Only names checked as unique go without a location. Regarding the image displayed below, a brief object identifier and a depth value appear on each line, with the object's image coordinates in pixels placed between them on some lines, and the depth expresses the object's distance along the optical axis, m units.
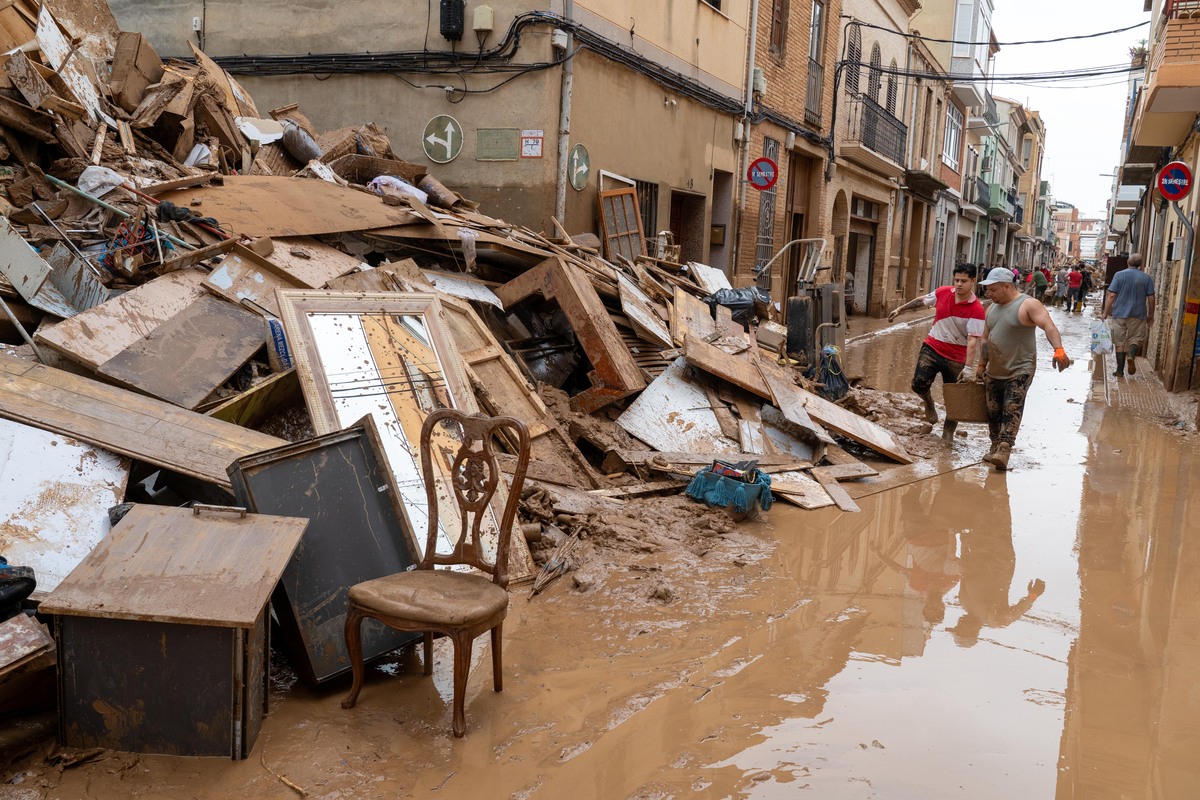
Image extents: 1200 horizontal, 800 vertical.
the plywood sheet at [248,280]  5.73
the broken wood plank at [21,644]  2.97
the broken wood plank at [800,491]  6.42
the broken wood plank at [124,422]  4.21
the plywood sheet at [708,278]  11.29
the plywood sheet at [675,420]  6.96
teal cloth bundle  5.91
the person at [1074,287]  29.56
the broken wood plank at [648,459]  6.54
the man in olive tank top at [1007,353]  7.64
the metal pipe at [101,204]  6.15
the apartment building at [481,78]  10.12
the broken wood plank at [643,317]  7.88
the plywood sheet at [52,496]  3.76
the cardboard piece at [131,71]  8.38
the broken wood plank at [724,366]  7.32
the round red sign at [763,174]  13.85
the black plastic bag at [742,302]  9.94
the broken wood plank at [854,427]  7.77
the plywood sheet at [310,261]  6.22
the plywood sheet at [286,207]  6.73
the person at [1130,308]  12.86
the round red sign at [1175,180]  12.44
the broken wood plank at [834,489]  6.49
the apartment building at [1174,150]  11.12
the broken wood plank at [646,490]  6.09
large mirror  4.71
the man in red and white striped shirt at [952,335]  8.34
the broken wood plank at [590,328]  7.03
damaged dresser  3.01
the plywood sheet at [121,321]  4.76
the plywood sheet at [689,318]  8.38
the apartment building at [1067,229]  130.38
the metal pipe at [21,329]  4.82
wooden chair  3.26
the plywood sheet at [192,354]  4.82
